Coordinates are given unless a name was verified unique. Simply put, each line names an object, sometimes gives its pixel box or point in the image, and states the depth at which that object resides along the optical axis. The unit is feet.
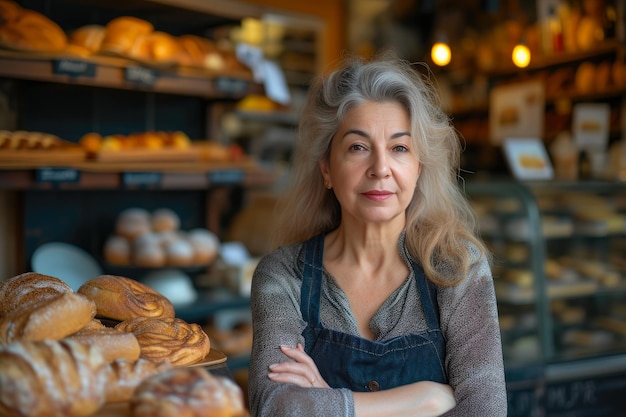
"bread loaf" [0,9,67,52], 8.70
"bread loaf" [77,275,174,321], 3.90
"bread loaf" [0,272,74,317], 3.55
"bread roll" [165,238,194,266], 10.14
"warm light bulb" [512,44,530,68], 14.15
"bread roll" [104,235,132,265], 10.06
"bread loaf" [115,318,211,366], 3.32
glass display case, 10.32
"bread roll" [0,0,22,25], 8.79
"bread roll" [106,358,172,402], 2.68
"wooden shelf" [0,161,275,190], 8.74
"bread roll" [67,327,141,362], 3.01
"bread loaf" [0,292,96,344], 2.97
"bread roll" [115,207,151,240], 10.38
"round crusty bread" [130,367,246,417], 2.45
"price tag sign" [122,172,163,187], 9.75
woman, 5.03
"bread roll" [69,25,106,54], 9.75
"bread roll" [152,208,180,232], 10.81
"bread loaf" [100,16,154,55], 9.74
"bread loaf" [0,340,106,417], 2.43
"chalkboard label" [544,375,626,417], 10.21
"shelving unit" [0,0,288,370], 9.18
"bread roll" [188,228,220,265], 10.52
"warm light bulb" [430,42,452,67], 14.44
